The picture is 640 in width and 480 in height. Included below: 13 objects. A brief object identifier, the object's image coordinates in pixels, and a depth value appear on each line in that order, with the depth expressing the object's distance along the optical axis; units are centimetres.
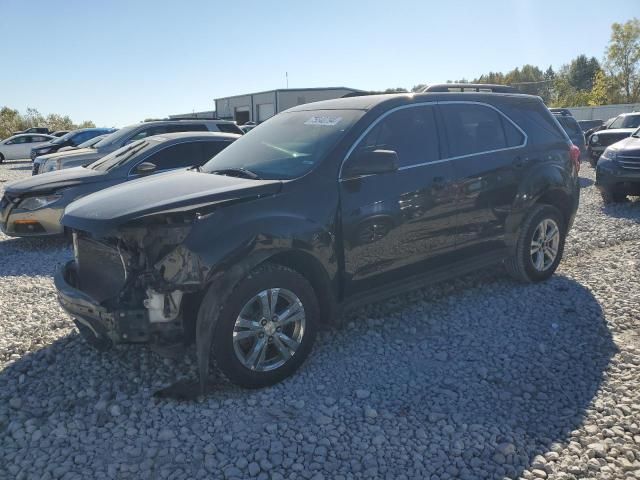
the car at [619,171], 938
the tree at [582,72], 8550
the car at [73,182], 748
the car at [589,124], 2569
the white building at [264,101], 3678
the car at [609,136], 1451
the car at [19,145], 2957
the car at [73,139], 2183
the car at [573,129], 1452
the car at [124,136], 1012
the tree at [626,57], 5188
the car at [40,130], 4019
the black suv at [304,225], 332
